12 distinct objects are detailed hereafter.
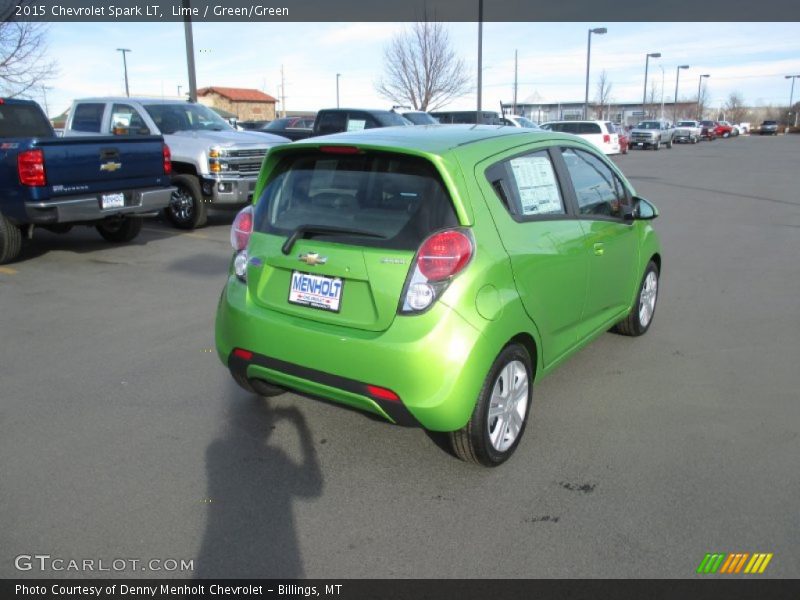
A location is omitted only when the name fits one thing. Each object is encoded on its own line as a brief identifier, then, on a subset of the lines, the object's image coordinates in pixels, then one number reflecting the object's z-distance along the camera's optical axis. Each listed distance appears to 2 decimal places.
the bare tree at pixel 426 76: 37.78
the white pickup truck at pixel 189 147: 11.05
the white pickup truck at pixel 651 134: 42.59
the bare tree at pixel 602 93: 77.20
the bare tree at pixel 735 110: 119.19
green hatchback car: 3.23
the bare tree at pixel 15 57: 17.42
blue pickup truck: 8.08
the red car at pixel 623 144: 32.96
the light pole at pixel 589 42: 40.73
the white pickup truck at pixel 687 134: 54.78
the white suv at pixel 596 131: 29.86
